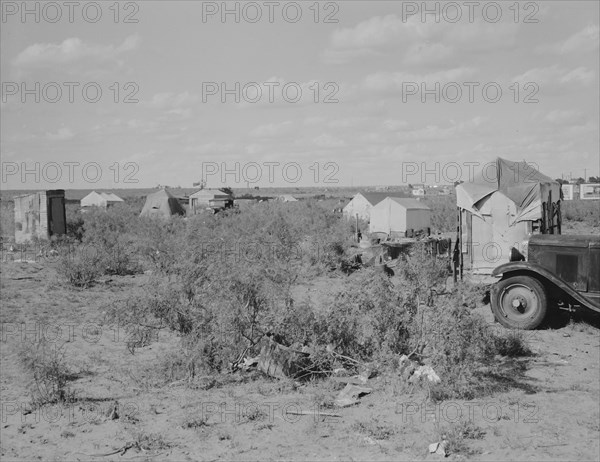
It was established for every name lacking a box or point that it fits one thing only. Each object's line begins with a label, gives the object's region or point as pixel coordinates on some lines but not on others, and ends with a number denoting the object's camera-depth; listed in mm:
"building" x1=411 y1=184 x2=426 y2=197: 87262
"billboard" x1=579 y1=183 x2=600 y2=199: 52972
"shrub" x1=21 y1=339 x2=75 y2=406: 7621
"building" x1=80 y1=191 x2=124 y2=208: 59181
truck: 10398
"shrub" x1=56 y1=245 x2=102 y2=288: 16000
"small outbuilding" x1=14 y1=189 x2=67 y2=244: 24188
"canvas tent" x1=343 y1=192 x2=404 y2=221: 39594
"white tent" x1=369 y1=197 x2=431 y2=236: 29891
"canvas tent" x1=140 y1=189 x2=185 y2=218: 36875
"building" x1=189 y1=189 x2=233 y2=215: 40062
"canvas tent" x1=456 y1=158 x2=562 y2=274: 13344
